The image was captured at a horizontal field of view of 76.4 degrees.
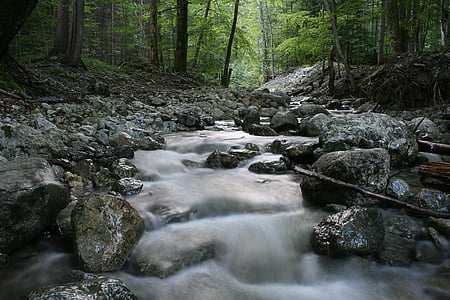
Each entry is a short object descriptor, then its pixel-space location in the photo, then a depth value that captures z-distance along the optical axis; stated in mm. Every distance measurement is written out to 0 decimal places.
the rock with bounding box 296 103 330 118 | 8891
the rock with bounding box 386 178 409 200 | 3214
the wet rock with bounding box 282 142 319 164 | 4629
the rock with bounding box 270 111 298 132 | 6980
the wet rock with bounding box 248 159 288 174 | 4504
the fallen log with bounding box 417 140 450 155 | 4313
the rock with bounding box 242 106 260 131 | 7584
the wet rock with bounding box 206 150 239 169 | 4742
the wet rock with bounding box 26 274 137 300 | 1682
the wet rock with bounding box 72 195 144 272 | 2281
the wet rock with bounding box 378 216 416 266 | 2441
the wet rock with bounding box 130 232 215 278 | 2393
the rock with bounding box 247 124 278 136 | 6703
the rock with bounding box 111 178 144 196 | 3629
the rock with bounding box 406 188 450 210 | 2865
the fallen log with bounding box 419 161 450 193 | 3168
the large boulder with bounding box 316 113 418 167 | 4336
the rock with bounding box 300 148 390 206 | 3104
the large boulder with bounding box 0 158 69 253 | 2336
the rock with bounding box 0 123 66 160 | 3555
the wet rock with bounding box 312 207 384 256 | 2482
